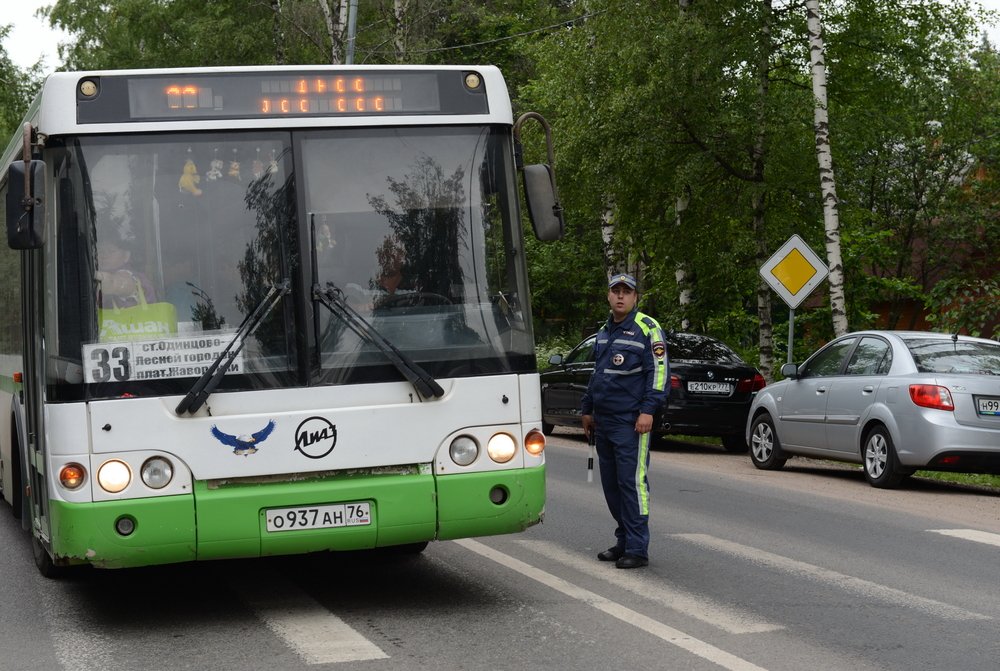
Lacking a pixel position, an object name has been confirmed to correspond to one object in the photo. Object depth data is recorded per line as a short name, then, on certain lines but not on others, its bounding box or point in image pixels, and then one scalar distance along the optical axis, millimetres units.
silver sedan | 13031
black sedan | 18578
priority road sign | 18969
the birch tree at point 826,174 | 20219
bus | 6785
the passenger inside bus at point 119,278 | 6863
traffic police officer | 8602
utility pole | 27609
